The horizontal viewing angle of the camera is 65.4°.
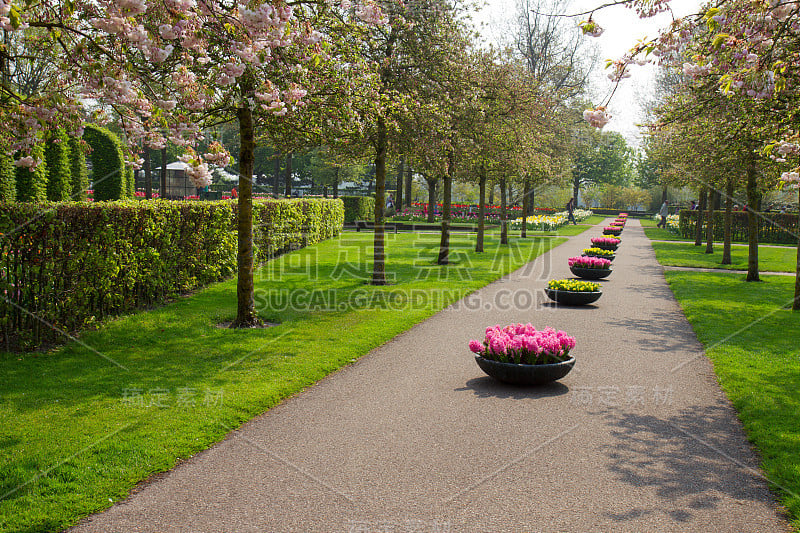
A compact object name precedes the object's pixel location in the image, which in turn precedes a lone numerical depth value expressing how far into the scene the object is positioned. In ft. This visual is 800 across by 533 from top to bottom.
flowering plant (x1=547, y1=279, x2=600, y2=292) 43.11
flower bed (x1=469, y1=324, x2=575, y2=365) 24.03
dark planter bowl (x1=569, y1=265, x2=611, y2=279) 53.31
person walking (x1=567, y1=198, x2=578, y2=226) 185.35
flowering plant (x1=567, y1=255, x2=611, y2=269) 53.67
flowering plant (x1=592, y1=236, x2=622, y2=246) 74.13
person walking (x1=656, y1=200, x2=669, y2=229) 169.17
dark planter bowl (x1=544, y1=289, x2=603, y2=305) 42.61
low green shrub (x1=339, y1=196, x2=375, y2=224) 126.72
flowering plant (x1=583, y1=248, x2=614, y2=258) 64.18
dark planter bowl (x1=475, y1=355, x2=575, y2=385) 23.61
